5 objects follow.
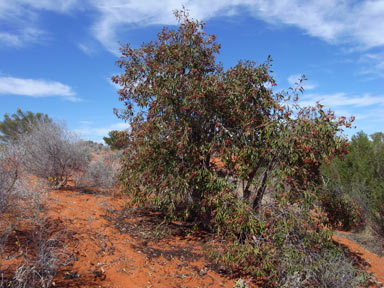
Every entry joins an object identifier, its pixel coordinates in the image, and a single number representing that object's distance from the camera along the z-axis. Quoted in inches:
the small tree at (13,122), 642.8
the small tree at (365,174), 331.0
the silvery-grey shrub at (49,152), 328.2
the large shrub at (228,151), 189.5
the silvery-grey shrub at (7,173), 191.3
